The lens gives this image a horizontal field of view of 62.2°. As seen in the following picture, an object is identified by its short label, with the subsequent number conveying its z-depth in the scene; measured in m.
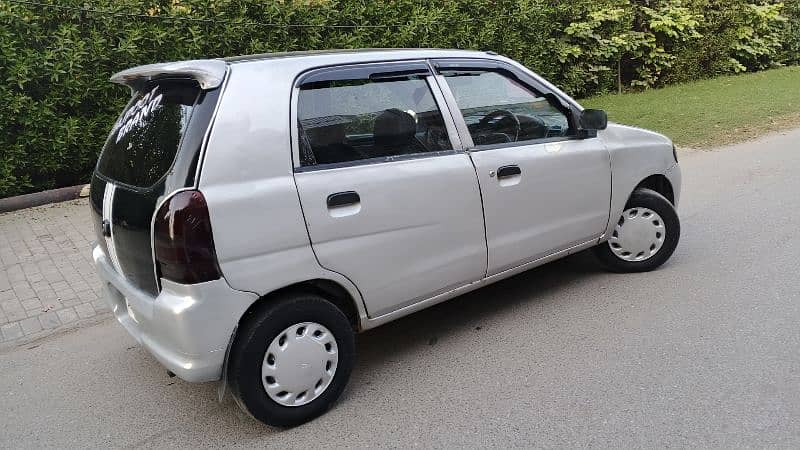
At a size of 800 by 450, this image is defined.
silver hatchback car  2.86
